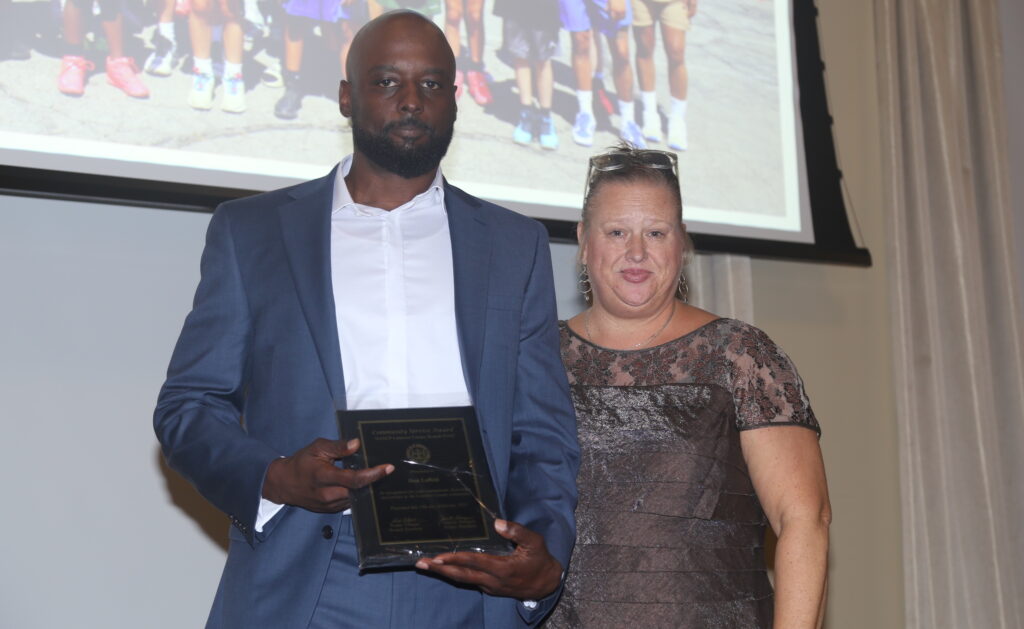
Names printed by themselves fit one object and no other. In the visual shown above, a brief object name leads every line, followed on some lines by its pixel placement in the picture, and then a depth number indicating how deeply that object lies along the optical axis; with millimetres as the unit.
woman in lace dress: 2102
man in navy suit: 1659
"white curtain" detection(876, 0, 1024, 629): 4625
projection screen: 3025
